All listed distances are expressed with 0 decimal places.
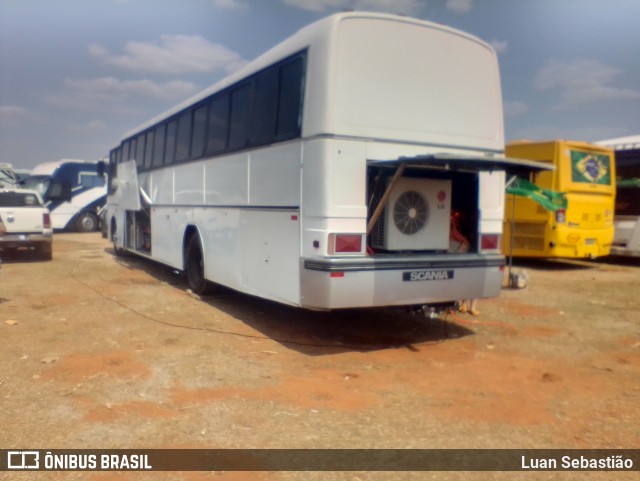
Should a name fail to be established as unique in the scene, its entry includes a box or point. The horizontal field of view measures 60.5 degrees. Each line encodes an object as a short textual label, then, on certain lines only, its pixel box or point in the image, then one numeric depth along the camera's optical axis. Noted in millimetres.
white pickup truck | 13578
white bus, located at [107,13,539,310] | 5699
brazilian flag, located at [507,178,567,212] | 10584
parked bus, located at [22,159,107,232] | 24391
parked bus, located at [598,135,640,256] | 14680
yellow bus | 13109
